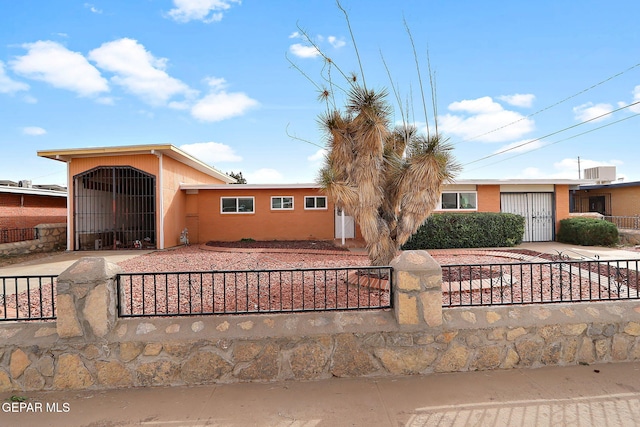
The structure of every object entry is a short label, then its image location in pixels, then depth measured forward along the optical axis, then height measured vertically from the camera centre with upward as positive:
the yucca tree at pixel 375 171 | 5.40 +0.65
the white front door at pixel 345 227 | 14.87 -0.72
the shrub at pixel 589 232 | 12.30 -0.95
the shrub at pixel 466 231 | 11.96 -0.82
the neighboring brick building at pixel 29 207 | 14.27 +0.47
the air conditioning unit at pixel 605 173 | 22.58 +2.28
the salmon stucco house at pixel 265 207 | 13.83 +0.17
